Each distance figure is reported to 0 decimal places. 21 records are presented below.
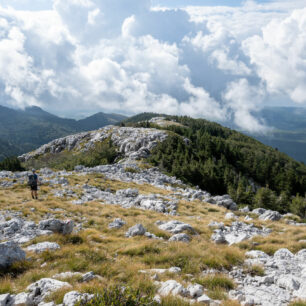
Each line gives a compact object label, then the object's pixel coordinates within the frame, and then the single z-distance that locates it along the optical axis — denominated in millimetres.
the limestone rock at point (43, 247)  8894
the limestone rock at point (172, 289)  5871
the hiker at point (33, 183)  20359
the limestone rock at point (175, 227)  13282
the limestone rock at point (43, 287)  5543
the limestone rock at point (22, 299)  5235
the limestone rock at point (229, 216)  19288
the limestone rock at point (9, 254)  7465
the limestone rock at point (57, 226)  11375
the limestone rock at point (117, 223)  14238
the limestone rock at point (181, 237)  11547
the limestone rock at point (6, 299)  5186
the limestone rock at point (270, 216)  20844
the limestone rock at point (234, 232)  12086
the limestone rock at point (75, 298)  4926
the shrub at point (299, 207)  53856
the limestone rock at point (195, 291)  5953
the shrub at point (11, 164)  95500
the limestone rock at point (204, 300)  5582
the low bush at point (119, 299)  4809
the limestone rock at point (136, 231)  12430
